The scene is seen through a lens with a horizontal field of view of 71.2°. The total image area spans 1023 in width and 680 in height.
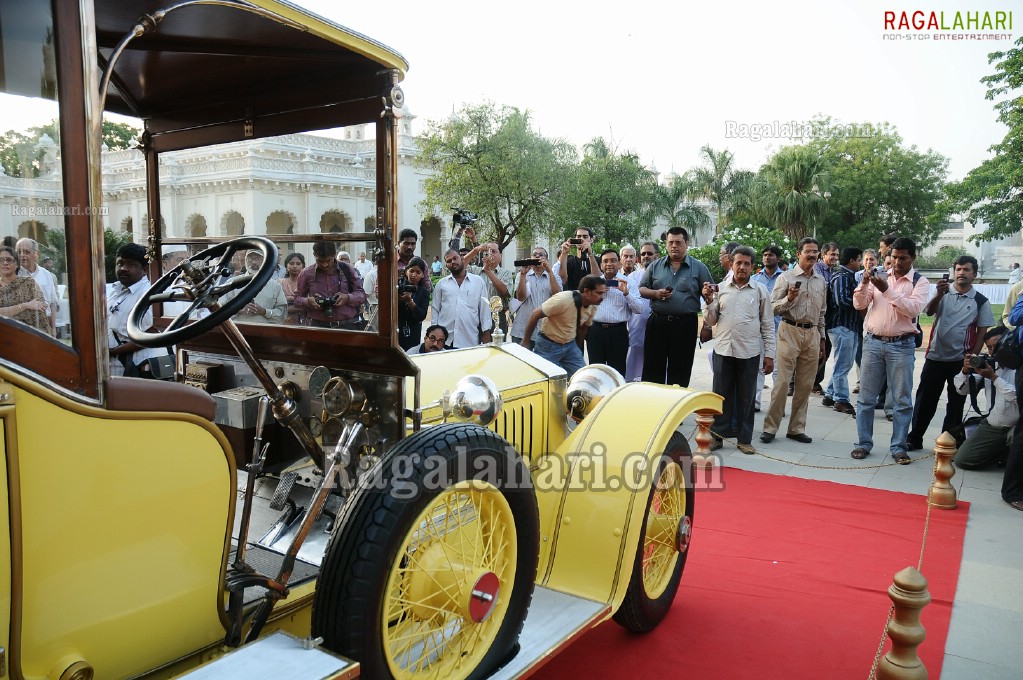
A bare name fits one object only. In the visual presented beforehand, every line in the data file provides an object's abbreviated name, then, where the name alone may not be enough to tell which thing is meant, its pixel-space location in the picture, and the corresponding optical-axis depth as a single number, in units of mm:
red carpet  2959
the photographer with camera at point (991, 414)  5578
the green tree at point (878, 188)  41188
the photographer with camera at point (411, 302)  6603
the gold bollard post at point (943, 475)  4602
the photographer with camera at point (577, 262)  7953
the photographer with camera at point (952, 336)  6215
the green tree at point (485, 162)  27828
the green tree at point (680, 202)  42719
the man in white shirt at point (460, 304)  6617
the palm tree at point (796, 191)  37281
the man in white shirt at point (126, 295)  3951
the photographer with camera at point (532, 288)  7582
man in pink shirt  5906
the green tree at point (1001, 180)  23297
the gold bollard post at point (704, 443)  5297
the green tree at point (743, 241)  18906
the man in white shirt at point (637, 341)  7793
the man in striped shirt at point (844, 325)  7891
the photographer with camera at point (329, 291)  2602
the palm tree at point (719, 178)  42875
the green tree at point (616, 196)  39156
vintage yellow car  1525
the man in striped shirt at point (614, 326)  7410
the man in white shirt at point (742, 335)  6273
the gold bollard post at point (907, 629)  2322
